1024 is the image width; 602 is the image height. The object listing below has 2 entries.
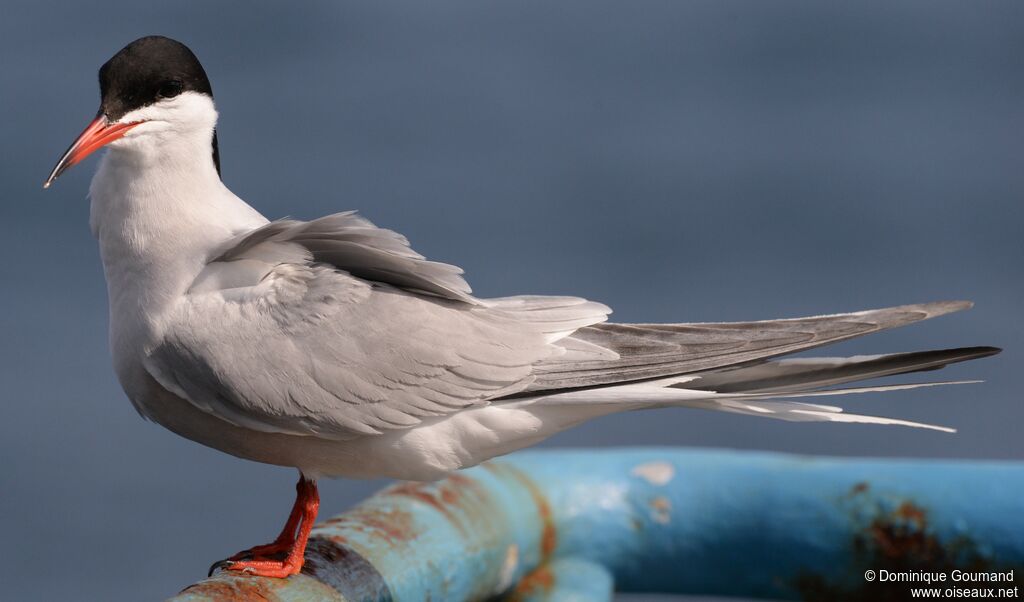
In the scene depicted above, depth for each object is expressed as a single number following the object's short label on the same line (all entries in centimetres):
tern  587
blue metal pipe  650
